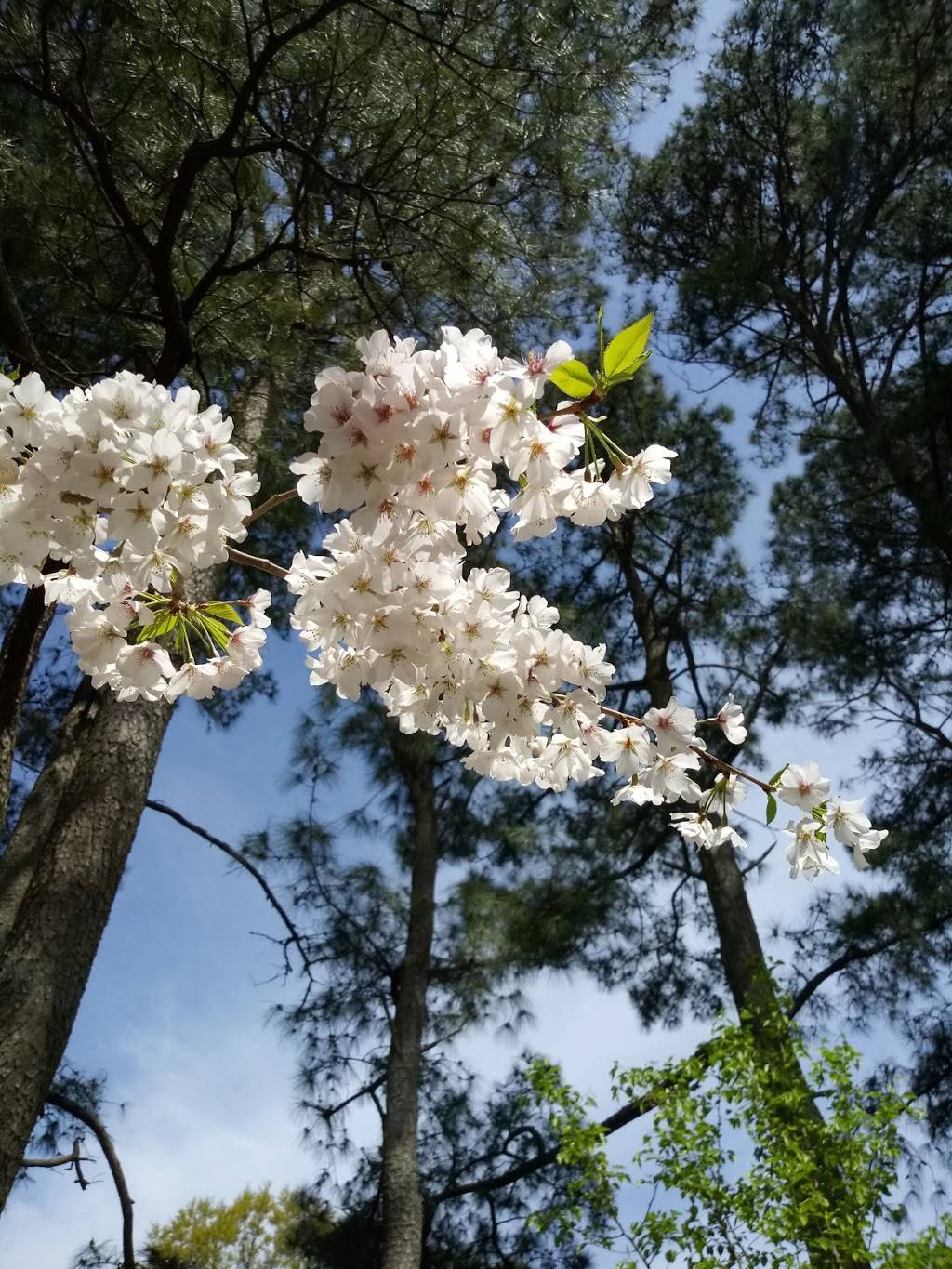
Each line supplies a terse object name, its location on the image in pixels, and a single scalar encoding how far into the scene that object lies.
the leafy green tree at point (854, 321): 4.07
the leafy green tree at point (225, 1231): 6.79
